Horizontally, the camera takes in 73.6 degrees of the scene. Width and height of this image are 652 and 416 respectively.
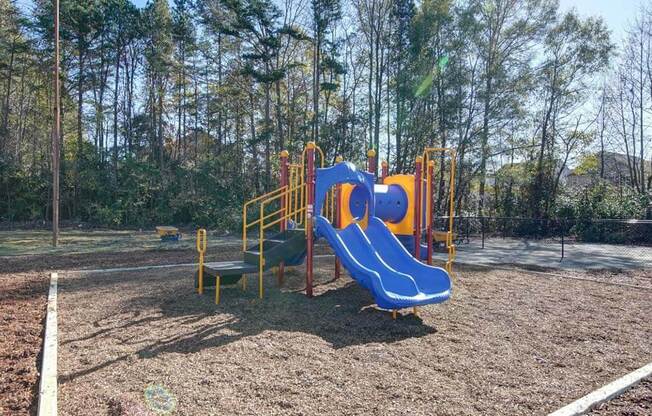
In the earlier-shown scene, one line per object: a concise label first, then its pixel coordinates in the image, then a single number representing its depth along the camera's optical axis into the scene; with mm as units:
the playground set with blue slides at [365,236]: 5566
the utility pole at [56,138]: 12867
